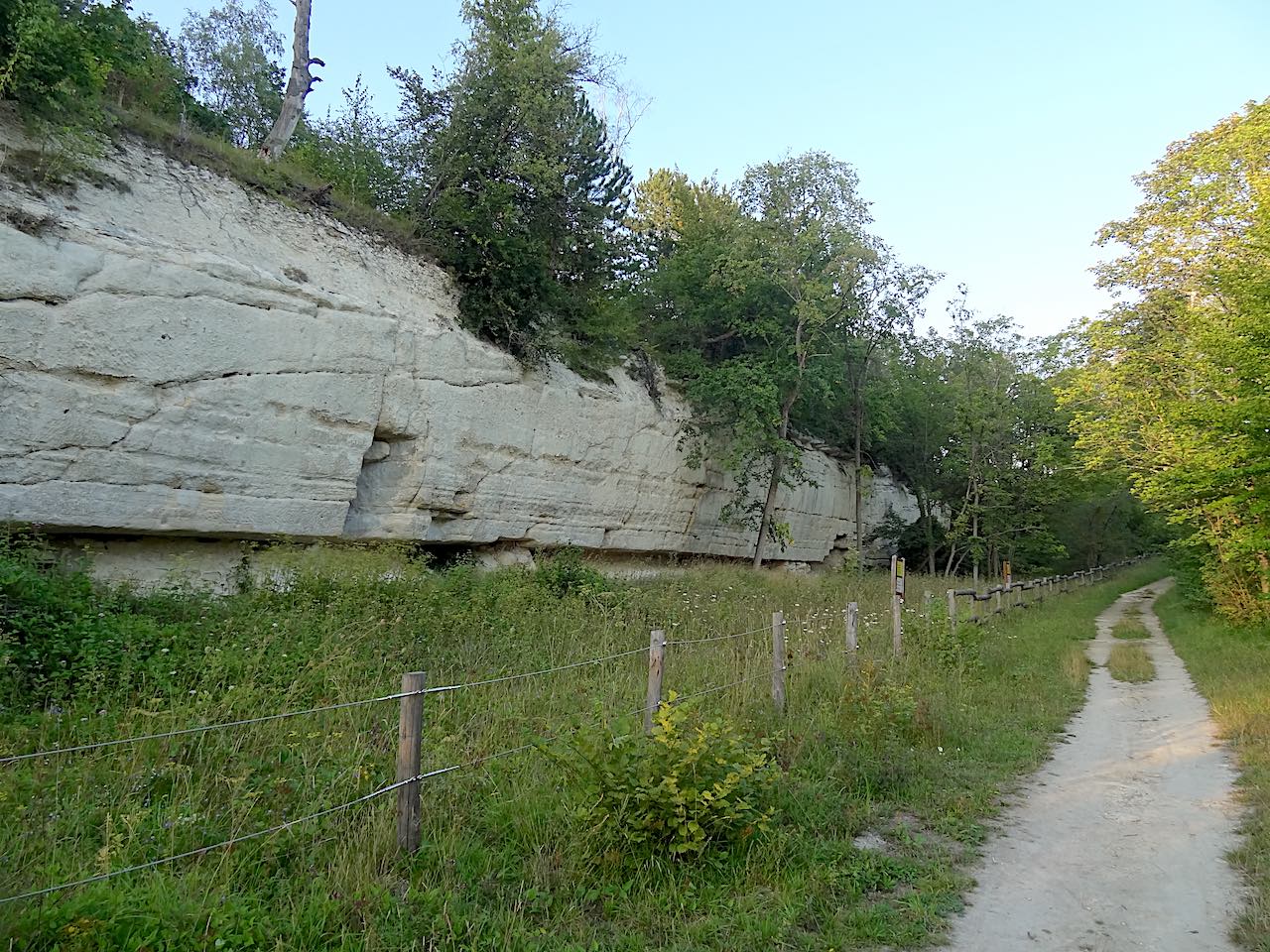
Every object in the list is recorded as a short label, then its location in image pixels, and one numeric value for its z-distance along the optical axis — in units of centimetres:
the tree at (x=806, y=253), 2108
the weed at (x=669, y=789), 466
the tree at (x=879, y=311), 2381
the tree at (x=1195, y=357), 1404
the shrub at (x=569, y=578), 1301
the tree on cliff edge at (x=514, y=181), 1441
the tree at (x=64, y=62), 912
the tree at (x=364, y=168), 1545
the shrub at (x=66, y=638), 639
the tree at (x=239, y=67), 2323
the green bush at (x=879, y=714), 718
